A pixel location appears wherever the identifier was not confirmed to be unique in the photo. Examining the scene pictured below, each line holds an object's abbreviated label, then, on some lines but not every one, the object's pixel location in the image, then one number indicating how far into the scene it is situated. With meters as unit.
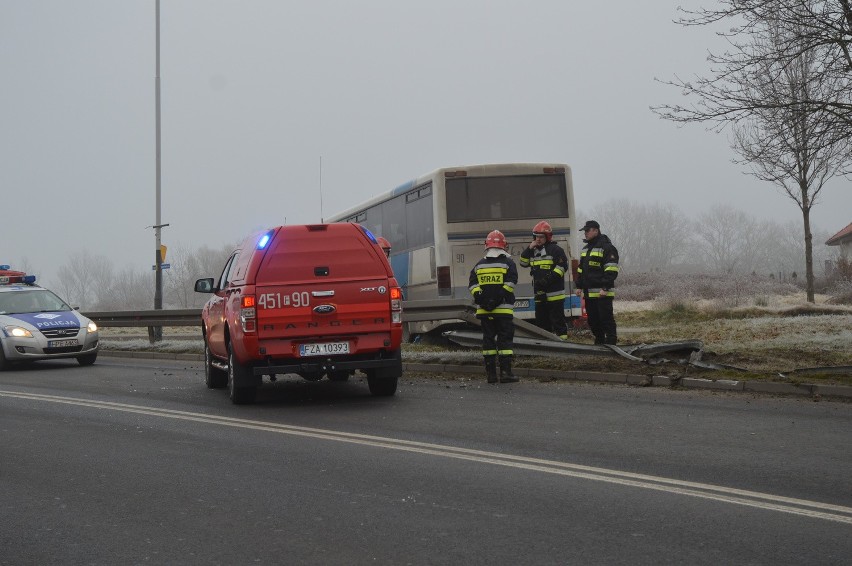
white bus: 20.03
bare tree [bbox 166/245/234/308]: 89.19
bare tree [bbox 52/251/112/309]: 126.38
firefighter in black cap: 15.58
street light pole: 27.67
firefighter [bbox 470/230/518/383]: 13.40
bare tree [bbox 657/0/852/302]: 13.55
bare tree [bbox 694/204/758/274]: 99.75
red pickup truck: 11.17
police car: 18.59
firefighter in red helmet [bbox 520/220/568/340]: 17.36
